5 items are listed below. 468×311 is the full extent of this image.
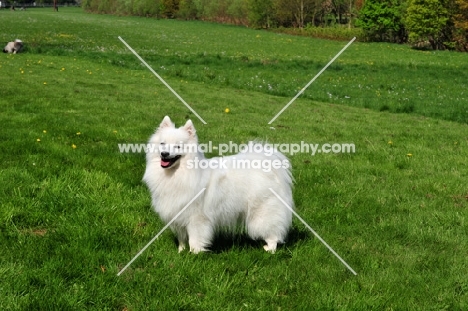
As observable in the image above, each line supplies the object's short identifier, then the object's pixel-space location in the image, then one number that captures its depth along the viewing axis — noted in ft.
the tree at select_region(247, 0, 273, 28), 253.44
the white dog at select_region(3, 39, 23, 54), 81.46
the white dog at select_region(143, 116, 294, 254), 15.85
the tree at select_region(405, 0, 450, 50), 169.68
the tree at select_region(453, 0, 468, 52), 165.48
